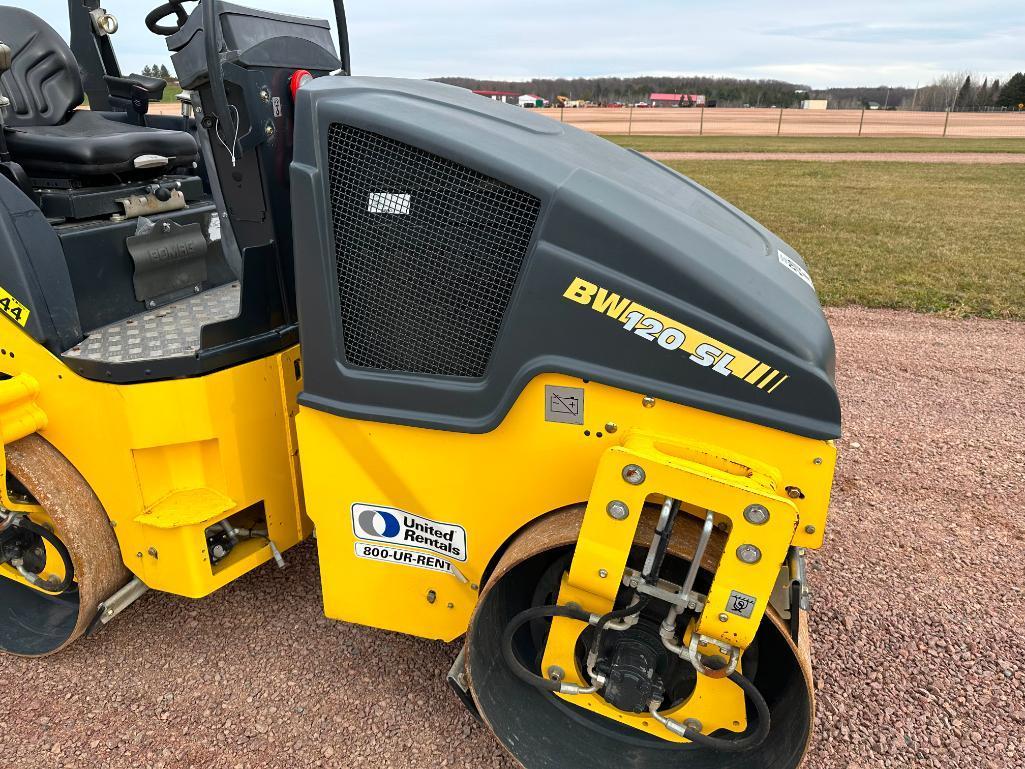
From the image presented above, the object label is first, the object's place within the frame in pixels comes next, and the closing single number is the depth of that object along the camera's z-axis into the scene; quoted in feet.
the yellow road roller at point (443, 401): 6.21
